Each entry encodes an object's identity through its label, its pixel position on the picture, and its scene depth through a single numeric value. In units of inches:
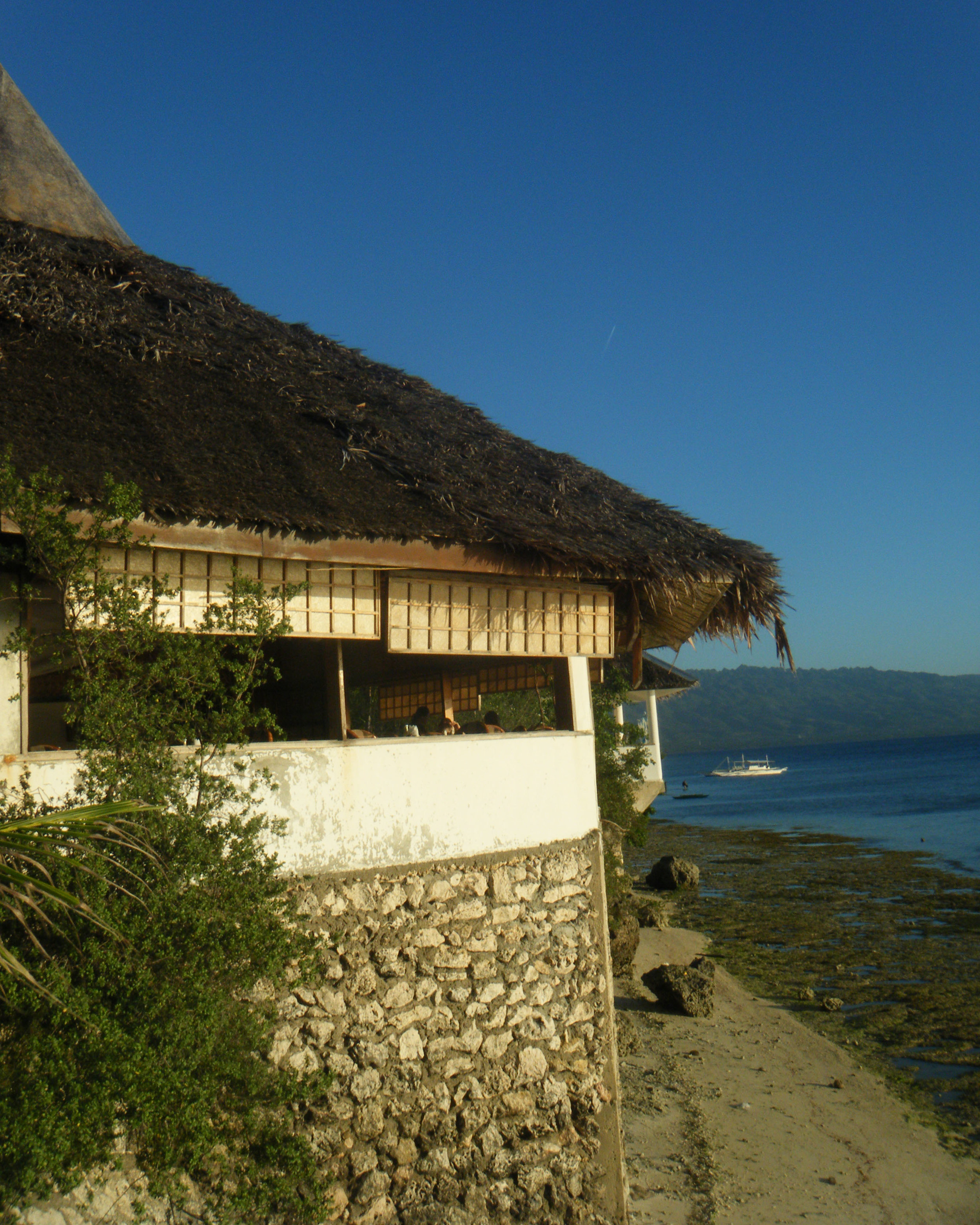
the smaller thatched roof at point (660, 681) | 783.7
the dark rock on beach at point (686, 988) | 474.0
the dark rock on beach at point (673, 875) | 931.3
